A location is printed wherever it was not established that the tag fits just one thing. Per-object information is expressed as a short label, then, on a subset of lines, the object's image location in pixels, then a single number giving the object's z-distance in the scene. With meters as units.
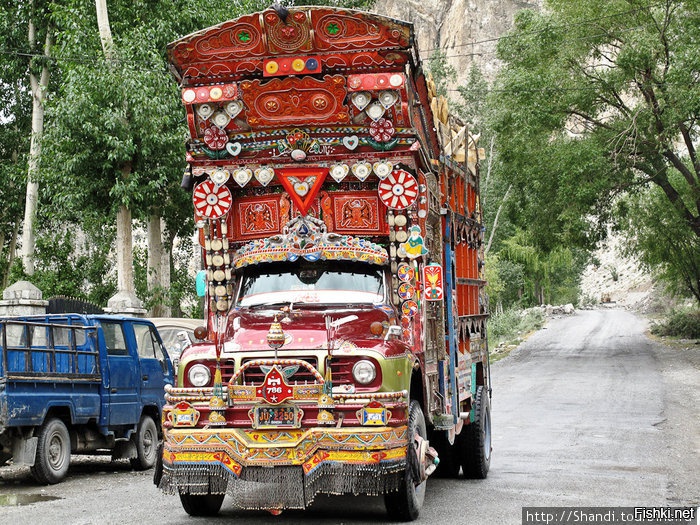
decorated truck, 7.89
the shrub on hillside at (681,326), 43.78
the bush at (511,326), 46.06
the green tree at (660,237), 41.66
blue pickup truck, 10.88
